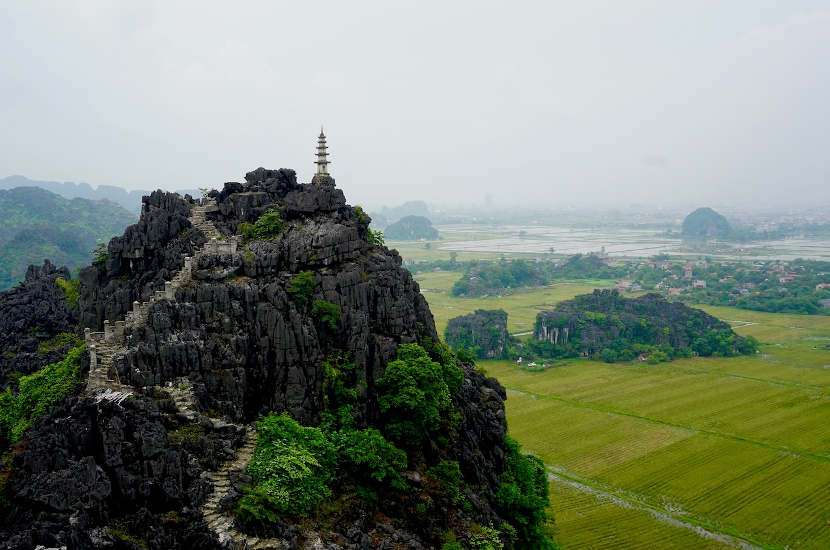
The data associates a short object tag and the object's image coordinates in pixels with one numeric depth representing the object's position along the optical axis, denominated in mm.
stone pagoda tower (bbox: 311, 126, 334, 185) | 43716
